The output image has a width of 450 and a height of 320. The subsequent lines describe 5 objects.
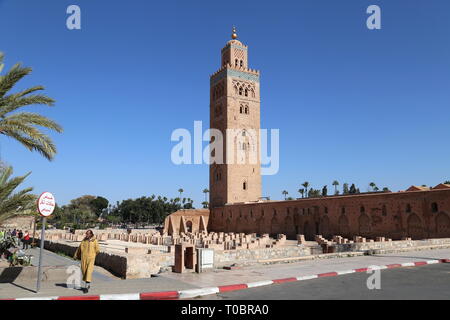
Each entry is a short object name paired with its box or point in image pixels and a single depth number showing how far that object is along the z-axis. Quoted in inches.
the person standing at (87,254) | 230.7
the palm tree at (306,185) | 3262.8
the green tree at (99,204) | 3959.2
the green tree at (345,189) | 3213.6
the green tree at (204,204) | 3757.6
